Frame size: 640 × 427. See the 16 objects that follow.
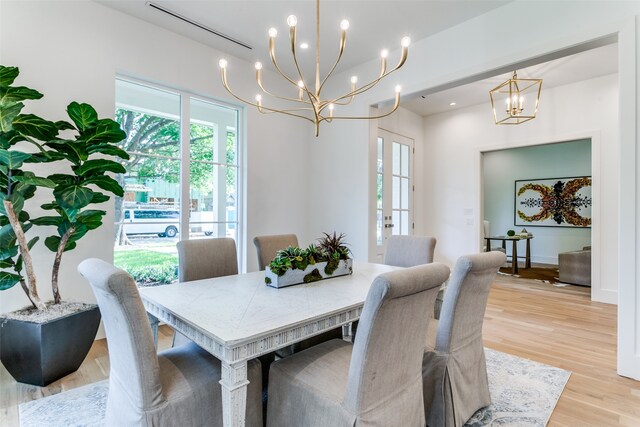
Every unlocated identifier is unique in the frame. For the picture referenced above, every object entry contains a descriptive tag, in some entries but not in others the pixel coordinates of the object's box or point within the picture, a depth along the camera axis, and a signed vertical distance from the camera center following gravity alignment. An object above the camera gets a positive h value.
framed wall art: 6.71 +0.23
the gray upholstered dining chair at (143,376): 1.19 -0.70
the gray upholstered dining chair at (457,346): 1.55 -0.68
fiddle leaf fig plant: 2.14 +0.23
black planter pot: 2.11 -0.90
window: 3.21 +0.38
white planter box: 1.93 -0.39
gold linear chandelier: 1.80 +0.92
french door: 4.77 +0.40
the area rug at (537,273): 5.66 -1.14
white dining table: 1.22 -0.45
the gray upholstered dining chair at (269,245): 2.72 -0.29
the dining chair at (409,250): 2.70 -0.33
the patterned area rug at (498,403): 1.84 -1.17
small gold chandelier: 4.12 +1.66
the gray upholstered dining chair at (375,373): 1.15 -0.68
